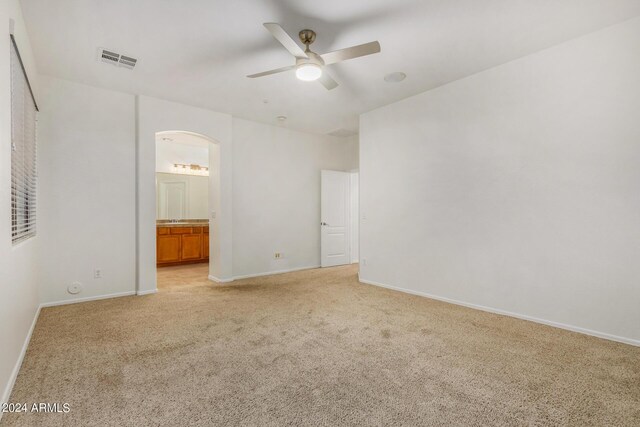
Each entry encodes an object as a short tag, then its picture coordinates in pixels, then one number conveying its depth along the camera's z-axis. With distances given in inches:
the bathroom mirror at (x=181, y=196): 291.9
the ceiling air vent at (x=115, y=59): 124.3
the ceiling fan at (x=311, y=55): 96.3
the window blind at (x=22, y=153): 94.1
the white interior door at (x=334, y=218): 253.0
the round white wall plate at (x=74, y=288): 151.3
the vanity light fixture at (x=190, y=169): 298.7
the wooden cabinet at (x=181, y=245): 265.1
